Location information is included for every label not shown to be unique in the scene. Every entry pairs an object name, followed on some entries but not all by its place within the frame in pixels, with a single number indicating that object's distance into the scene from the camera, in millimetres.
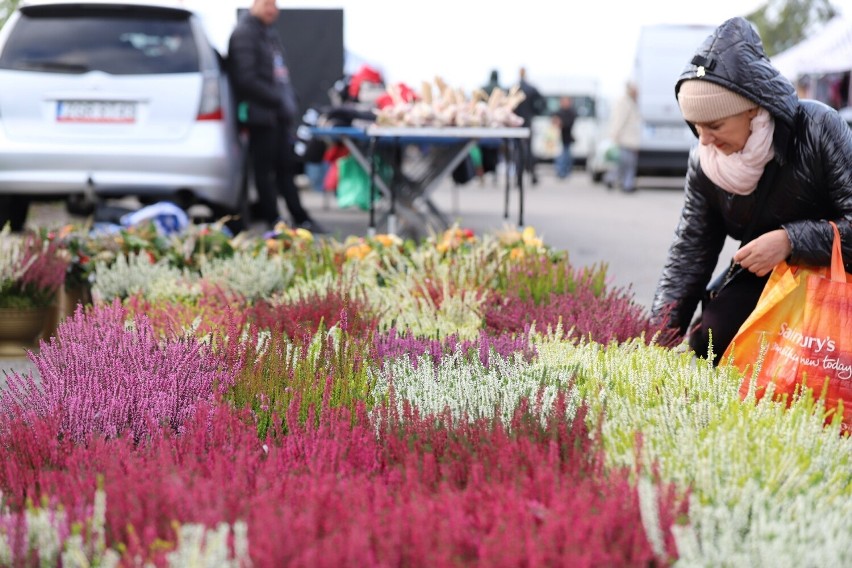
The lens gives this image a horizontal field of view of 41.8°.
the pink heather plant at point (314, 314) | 4117
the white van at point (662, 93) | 20672
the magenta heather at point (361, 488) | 1974
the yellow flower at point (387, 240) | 6457
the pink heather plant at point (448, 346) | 3594
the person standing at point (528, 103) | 19828
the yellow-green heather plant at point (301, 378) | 3072
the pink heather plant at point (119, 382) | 2969
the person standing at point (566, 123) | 25678
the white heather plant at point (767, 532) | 1964
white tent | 21250
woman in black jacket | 3715
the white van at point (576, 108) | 34594
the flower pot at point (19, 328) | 5750
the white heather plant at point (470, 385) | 2975
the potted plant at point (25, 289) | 5719
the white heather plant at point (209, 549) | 1895
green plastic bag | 11450
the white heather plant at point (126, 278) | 5605
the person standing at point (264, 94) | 9781
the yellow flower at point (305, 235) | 6836
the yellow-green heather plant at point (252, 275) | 5355
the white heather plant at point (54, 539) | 2066
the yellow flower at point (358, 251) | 6098
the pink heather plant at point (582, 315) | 4113
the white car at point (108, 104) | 8797
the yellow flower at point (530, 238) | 6348
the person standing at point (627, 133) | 20516
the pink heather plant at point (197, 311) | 4102
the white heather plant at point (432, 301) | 4234
